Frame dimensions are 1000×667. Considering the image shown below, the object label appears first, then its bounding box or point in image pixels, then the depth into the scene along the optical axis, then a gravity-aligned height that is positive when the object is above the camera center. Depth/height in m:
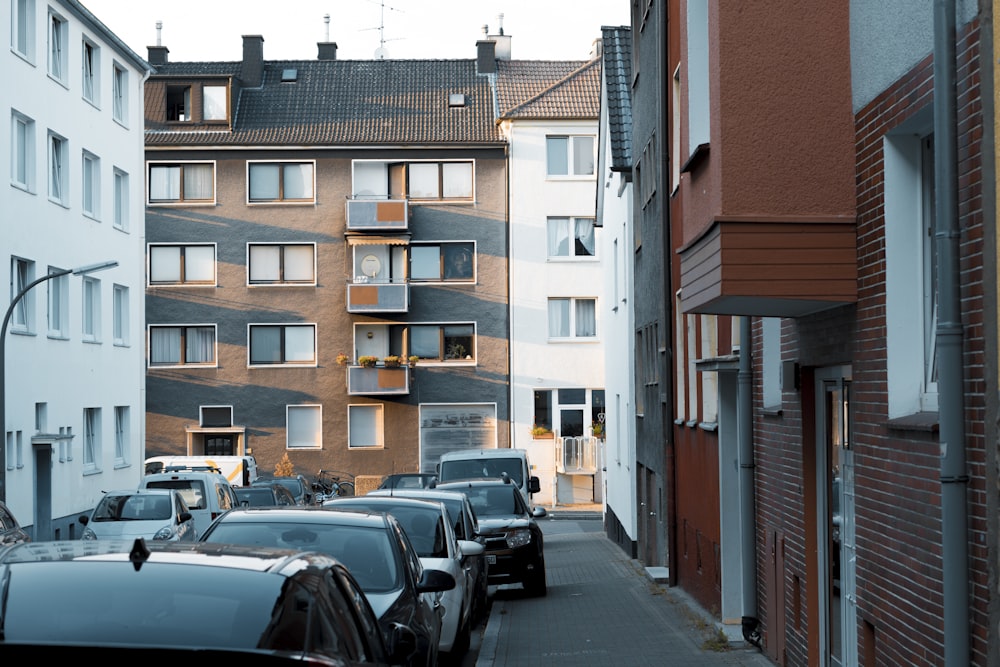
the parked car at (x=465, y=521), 16.11 -1.53
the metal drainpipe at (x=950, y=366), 6.34 +0.10
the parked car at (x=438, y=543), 12.63 -1.42
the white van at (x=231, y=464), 36.38 -1.86
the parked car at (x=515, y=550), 20.12 -2.31
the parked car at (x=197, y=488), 25.92 -1.73
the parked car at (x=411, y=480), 33.31 -2.11
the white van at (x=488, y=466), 27.13 -1.45
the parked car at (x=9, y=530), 14.07 -1.38
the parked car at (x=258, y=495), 27.86 -2.01
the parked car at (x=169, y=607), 4.36 -0.72
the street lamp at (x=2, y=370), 23.14 +0.49
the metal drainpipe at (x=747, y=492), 12.55 -0.94
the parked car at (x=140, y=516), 23.05 -2.04
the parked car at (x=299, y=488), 34.62 -2.37
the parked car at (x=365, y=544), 9.35 -1.06
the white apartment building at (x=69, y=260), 29.02 +3.25
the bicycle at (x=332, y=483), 41.94 -2.81
